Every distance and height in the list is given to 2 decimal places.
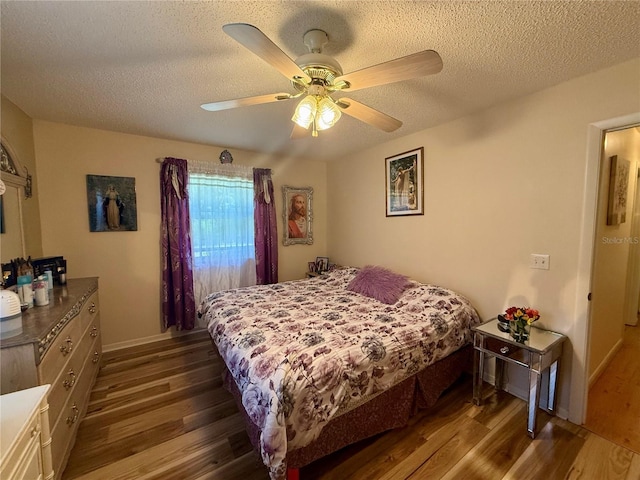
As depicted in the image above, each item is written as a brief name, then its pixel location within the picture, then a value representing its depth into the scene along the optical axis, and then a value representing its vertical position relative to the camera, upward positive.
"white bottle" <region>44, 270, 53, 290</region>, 1.98 -0.43
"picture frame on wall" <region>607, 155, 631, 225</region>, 1.95 +0.23
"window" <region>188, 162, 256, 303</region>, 3.19 -0.07
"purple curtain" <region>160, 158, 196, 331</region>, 2.98 -0.31
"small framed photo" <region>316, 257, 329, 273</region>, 3.92 -0.65
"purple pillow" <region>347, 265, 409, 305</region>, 2.49 -0.64
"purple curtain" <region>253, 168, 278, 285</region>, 3.51 -0.10
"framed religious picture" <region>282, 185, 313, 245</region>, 3.80 +0.08
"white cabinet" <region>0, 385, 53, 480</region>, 0.82 -0.73
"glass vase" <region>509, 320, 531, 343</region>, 1.77 -0.75
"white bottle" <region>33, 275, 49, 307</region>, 1.64 -0.44
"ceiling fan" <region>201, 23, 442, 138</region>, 1.07 +0.68
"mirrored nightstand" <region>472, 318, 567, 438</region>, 1.68 -0.92
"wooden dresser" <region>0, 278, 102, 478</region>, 1.19 -0.71
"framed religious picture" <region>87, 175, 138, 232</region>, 2.70 +0.18
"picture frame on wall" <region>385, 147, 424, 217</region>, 2.76 +0.40
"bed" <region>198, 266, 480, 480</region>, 1.32 -0.82
